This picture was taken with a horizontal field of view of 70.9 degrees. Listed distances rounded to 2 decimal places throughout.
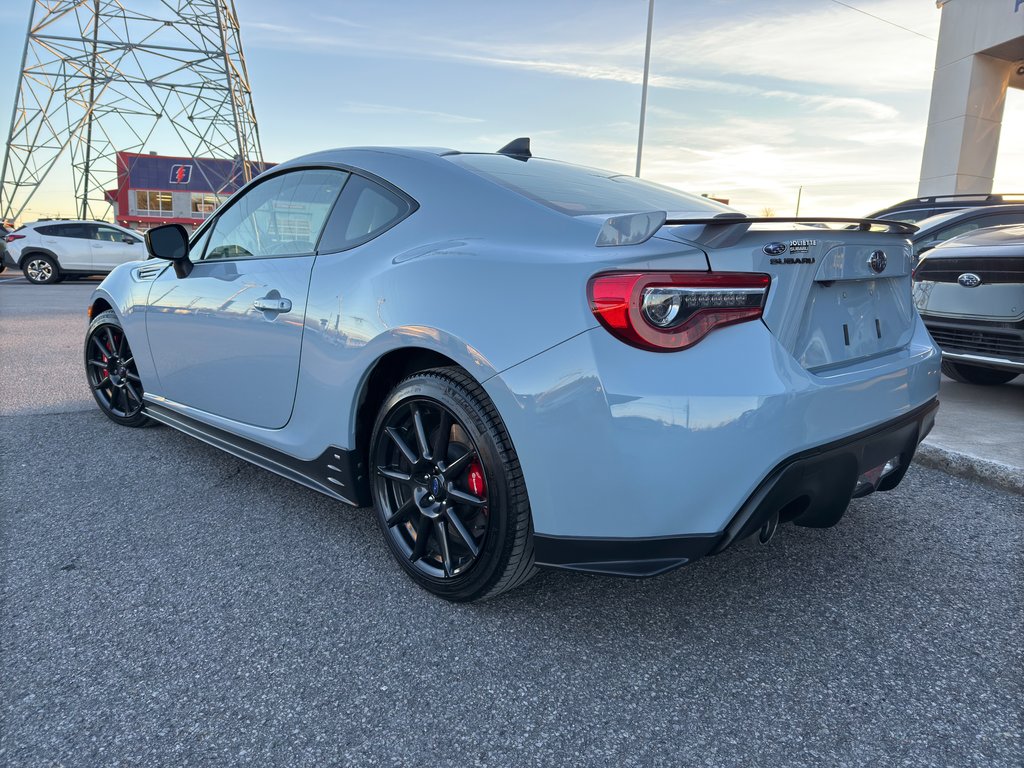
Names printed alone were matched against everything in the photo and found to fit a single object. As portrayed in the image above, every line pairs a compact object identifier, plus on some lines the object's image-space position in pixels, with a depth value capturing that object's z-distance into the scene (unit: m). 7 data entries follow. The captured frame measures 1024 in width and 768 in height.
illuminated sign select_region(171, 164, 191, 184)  45.16
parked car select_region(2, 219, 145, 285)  16.38
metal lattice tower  32.38
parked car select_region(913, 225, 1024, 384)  4.32
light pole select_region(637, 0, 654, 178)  19.19
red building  44.47
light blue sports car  1.82
